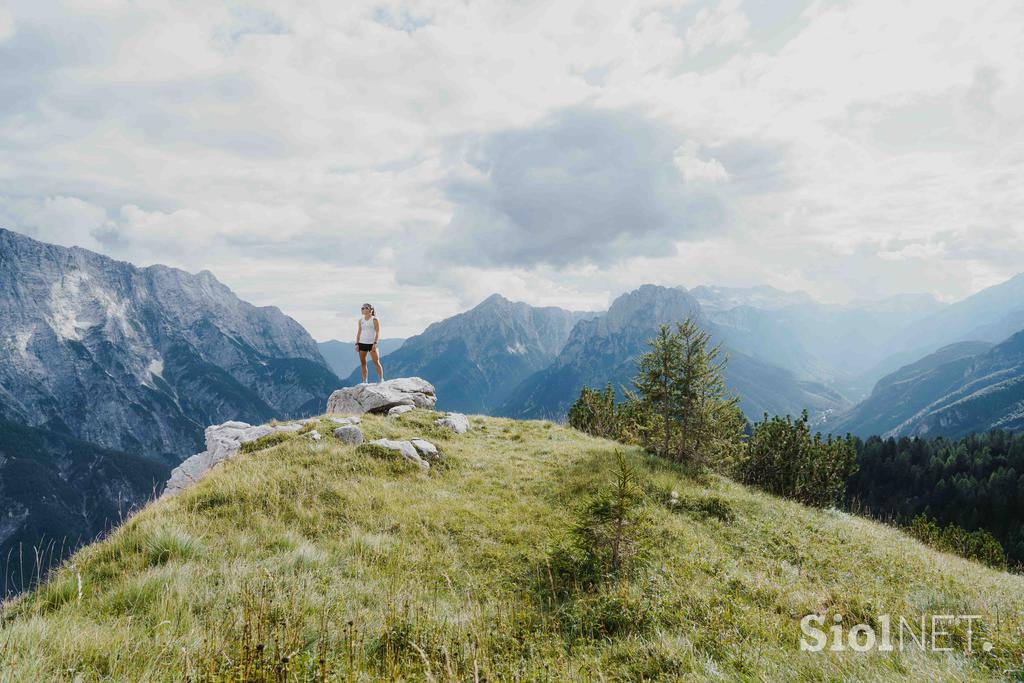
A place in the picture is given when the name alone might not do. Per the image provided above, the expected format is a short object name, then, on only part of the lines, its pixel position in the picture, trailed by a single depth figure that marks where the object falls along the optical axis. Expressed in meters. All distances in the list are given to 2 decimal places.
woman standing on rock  23.00
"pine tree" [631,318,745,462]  22.05
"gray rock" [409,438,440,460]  17.00
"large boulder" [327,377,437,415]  24.58
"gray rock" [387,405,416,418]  22.59
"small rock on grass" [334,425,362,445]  16.78
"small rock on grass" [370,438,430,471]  15.87
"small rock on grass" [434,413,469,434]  21.97
